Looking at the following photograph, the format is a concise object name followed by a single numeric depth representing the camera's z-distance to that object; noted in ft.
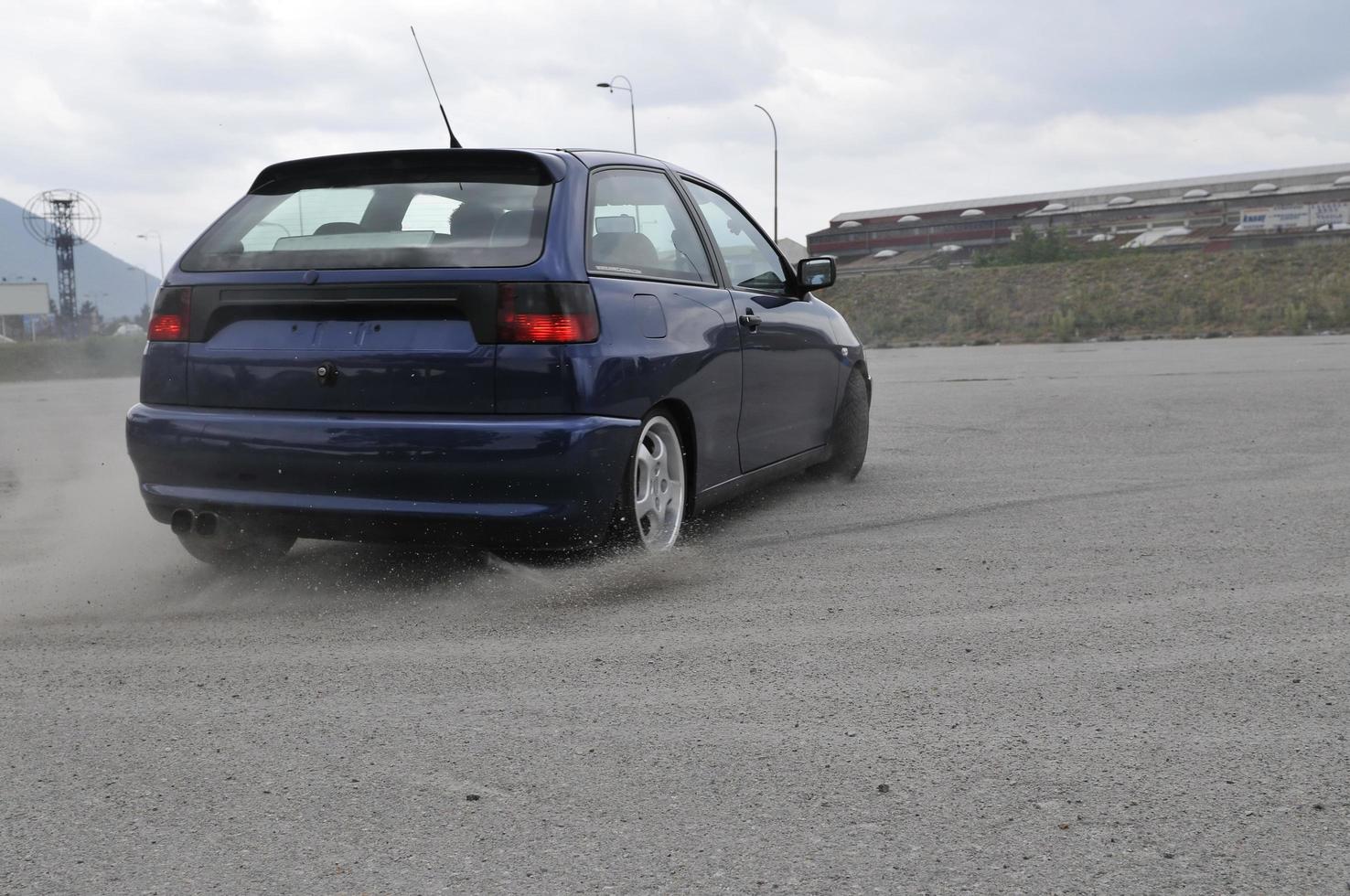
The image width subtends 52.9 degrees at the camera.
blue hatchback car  14.78
